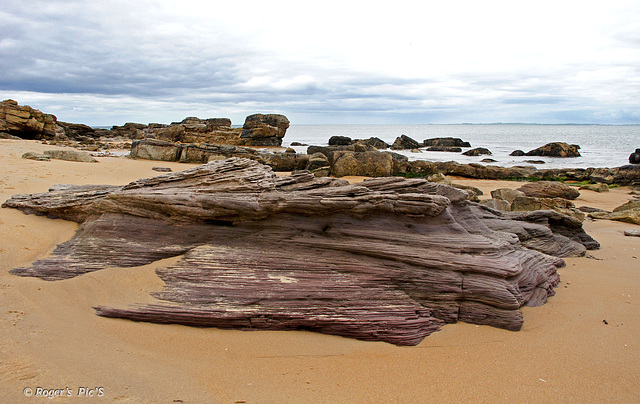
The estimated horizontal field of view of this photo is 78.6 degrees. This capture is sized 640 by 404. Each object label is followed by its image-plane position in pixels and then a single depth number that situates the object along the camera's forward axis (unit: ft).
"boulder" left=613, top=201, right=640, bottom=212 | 36.42
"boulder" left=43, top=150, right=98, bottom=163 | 50.75
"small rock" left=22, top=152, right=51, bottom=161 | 46.39
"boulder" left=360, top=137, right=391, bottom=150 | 146.27
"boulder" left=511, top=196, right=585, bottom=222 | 34.63
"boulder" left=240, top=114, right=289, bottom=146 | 121.60
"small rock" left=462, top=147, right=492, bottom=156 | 138.90
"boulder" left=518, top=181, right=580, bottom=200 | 48.57
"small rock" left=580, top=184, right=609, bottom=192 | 57.31
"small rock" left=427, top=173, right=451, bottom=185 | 49.06
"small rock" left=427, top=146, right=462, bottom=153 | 160.04
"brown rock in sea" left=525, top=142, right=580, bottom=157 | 125.08
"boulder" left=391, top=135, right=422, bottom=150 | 165.78
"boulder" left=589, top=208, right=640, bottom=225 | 33.26
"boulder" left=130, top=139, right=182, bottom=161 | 69.10
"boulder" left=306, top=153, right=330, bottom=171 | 67.27
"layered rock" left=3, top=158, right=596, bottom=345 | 12.92
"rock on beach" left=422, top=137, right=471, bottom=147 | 187.32
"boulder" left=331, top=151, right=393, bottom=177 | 61.57
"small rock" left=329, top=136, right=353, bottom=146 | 131.93
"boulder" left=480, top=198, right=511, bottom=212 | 31.74
